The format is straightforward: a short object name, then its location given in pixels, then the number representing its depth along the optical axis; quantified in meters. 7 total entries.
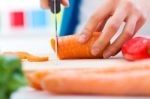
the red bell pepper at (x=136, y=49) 0.53
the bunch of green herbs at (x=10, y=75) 0.26
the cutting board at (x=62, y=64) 0.34
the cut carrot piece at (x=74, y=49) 0.56
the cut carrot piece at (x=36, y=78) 0.33
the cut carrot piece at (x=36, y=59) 0.54
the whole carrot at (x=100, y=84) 0.31
